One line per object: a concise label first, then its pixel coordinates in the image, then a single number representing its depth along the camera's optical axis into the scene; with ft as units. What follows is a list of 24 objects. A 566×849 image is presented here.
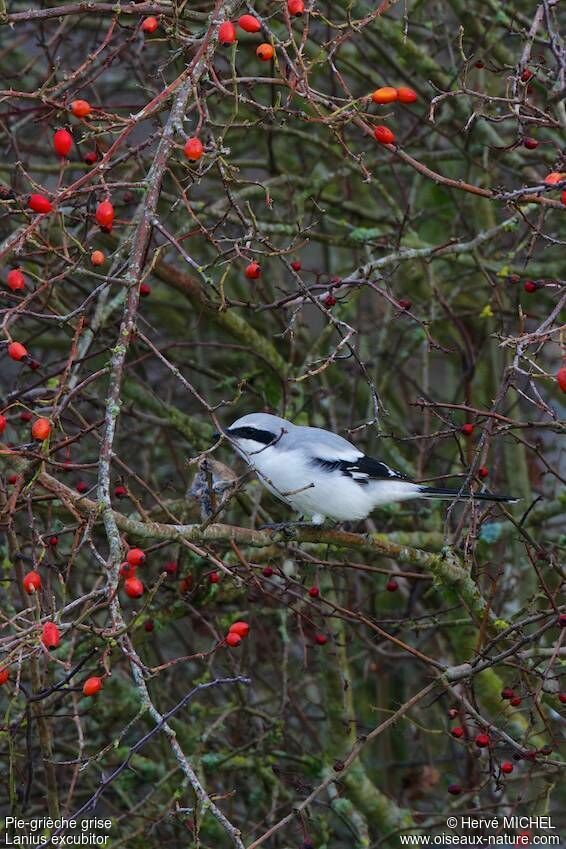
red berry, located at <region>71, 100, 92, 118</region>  20.63
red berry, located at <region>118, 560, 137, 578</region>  18.64
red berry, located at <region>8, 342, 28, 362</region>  20.61
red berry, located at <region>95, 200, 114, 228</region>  20.84
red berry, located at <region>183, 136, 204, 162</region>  19.97
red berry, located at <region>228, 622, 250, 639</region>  21.58
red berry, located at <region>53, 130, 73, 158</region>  21.50
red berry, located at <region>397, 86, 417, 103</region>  22.72
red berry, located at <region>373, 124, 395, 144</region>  22.76
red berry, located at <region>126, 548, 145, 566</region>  18.86
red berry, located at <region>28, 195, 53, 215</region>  19.24
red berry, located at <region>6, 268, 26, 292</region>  21.11
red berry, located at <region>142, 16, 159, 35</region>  22.70
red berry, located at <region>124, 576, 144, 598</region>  19.04
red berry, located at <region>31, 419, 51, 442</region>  18.52
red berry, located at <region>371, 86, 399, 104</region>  22.30
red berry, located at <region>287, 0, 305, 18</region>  22.00
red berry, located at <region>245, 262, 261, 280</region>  24.14
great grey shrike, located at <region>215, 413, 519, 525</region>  33.37
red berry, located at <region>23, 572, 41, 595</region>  17.87
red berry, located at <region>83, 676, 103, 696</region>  17.89
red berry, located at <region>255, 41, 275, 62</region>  22.68
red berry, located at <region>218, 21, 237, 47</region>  20.90
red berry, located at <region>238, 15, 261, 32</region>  21.75
